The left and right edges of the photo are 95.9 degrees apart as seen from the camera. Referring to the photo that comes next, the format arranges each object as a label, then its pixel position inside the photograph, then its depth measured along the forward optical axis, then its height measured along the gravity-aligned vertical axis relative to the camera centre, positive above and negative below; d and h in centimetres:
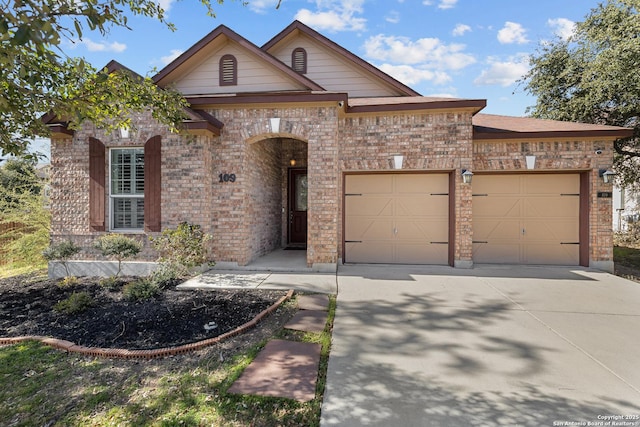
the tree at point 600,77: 775 +414
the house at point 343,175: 637 +89
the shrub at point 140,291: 461 -130
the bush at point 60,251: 579 -82
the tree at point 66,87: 214 +149
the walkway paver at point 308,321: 362 -145
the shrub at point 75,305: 412 -137
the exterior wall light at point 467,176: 658 +85
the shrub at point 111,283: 530 -138
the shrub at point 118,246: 539 -66
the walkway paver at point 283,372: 241 -149
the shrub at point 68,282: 544 -137
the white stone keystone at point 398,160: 688 +125
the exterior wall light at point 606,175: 671 +92
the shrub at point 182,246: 577 -72
